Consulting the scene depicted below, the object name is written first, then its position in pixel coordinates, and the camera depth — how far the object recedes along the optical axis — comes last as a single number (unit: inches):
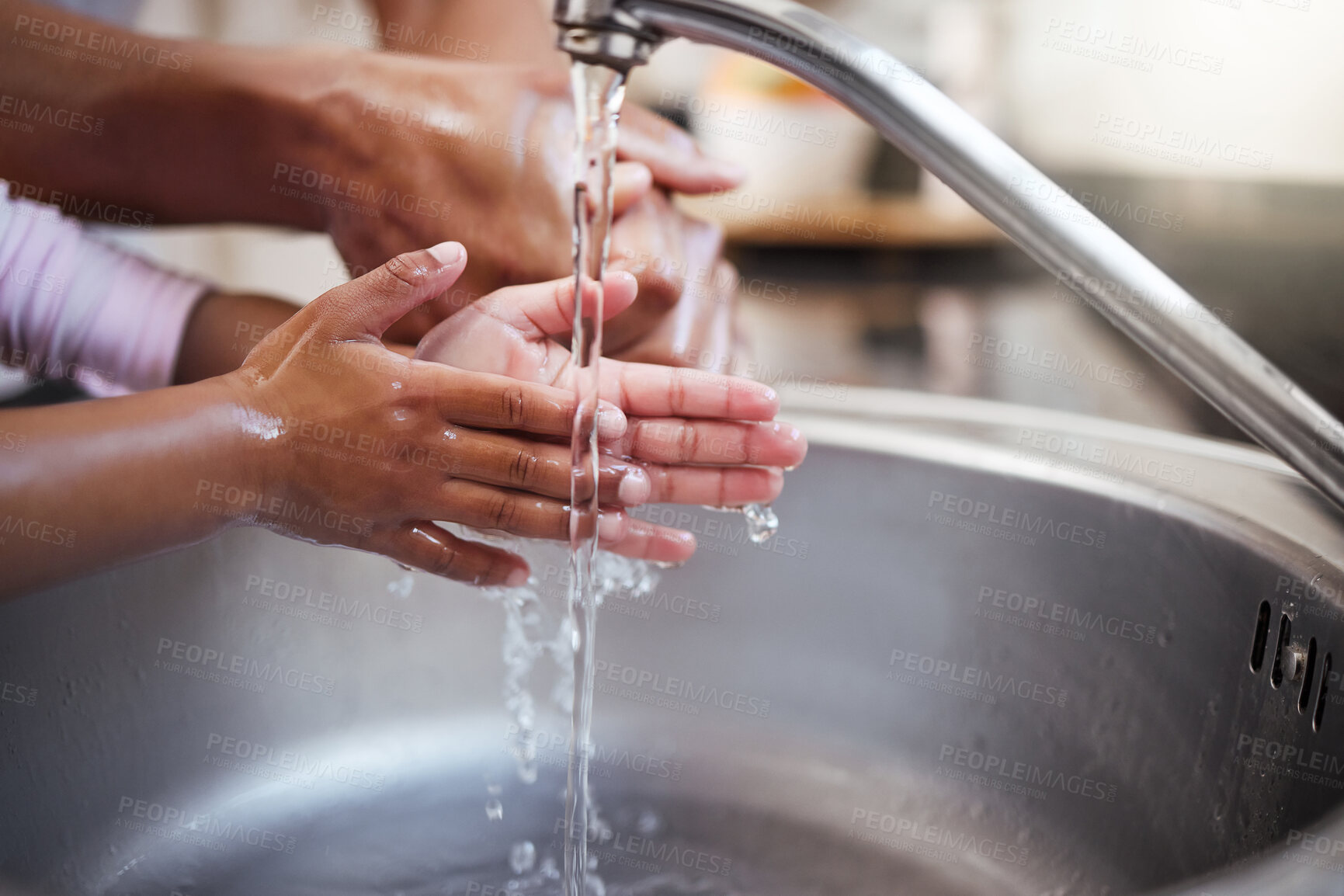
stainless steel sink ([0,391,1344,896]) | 16.9
